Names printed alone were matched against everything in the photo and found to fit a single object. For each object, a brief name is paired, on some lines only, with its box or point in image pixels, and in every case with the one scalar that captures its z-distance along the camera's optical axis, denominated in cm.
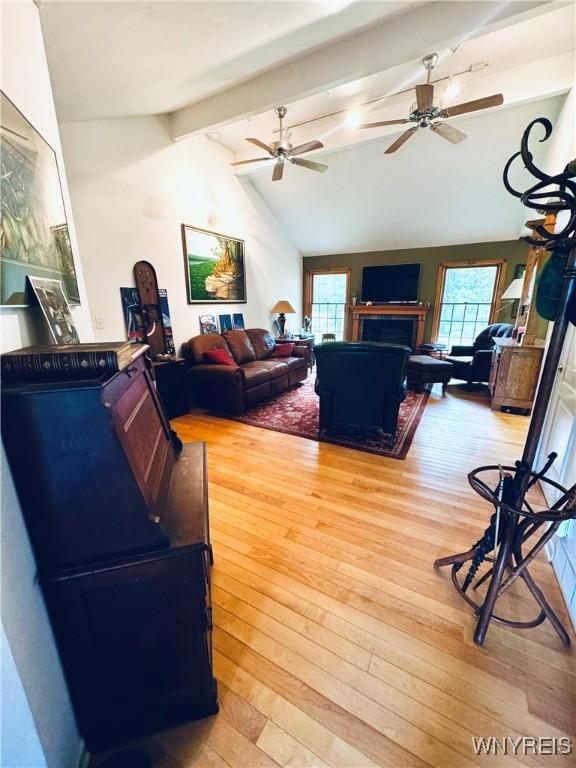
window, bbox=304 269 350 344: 693
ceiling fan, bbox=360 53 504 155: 246
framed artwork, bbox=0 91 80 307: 87
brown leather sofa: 368
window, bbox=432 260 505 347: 570
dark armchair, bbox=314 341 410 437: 268
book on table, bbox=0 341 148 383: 74
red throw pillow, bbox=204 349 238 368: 396
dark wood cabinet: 73
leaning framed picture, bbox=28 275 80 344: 101
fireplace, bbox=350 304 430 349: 618
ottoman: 433
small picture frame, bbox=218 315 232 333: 473
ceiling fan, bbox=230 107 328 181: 332
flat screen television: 615
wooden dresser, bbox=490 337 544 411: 350
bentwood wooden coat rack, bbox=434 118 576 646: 101
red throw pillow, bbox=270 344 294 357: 507
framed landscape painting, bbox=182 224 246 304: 409
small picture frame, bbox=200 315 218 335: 439
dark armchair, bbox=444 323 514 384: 443
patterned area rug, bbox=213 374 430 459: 292
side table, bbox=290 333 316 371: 560
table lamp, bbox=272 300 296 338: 590
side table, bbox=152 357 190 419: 344
